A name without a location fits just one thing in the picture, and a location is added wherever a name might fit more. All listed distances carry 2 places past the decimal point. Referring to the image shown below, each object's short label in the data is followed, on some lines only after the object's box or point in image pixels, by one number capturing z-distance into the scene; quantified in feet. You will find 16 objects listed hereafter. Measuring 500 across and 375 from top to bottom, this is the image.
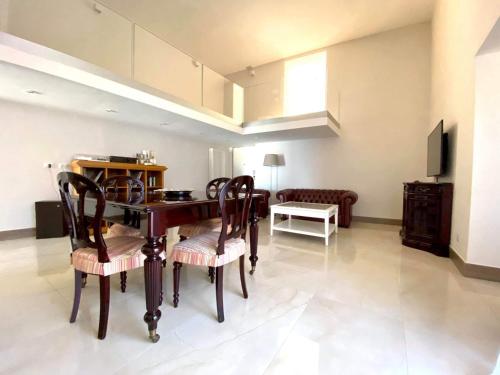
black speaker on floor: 11.00
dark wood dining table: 4.03
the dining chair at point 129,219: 5.80
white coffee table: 10.84
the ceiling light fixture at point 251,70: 20.34
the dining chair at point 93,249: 3.95
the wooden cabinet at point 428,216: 9.17
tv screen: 9.48
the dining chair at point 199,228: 7.12
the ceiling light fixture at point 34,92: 9.25
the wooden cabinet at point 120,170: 11.98
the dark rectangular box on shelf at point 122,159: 13.28
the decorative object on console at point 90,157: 12.37
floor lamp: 18.77
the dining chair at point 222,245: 4.77
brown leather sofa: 14.42
